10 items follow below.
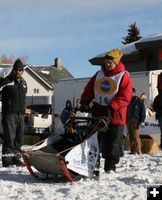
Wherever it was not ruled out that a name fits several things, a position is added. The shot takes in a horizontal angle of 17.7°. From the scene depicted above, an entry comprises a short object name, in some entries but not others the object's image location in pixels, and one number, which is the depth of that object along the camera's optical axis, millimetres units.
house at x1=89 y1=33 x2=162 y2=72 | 24047
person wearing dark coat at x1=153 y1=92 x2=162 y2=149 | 9227
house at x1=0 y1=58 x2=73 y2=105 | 57000
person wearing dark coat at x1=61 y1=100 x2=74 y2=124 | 15195
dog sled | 6359
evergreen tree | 52803
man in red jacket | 6922
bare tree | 105625
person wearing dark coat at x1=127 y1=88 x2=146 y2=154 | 12375
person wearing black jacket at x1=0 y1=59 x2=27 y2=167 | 8266
